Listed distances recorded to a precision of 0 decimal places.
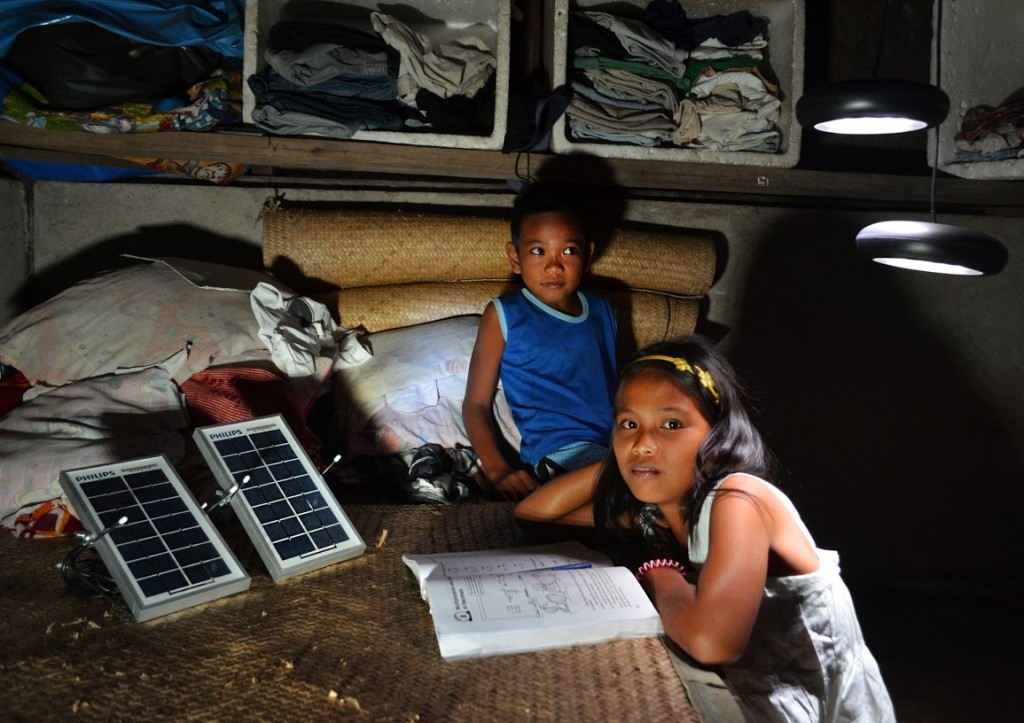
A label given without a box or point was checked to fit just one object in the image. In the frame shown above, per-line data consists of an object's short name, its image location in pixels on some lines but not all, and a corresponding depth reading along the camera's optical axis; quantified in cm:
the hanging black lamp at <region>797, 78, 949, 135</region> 167
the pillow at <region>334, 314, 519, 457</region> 245
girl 132
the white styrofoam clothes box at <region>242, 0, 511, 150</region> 241
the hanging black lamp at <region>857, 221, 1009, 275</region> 164
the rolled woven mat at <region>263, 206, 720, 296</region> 265
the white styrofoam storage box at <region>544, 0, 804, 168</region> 257
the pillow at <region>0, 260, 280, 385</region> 217
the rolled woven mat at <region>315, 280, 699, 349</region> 266
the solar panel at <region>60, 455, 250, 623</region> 139
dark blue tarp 215
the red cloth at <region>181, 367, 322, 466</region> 208
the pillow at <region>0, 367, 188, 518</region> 181
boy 242
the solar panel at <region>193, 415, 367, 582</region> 157
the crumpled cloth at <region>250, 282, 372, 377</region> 226
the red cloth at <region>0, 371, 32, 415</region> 219
